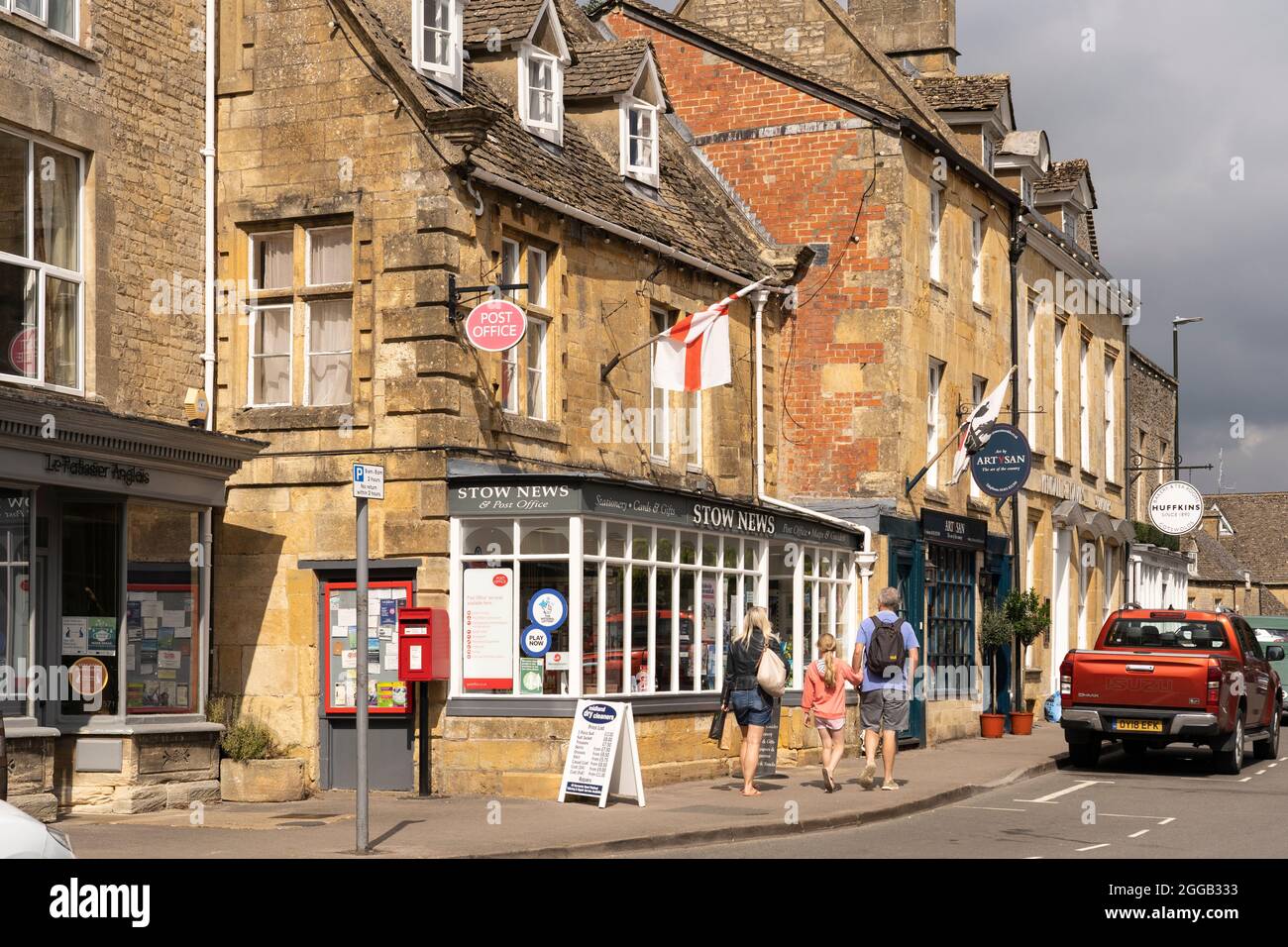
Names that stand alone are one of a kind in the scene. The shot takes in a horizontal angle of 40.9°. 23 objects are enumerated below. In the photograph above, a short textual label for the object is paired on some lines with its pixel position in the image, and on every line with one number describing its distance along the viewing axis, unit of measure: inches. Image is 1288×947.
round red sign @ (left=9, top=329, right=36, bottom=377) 605.0
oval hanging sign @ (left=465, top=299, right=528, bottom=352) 674.8
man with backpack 719.7
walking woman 679.1
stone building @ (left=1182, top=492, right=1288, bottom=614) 2476.6
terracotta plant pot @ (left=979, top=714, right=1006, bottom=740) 1089.4
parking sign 492.1
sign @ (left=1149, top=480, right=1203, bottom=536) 1489.9
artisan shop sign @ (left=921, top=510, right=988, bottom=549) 1028.5
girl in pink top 716.7
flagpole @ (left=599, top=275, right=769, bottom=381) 812.0
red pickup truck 794.2
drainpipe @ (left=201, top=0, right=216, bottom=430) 714.2
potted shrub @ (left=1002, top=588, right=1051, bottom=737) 1112.1
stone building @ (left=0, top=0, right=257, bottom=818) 586.2
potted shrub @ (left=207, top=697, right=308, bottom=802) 656.4
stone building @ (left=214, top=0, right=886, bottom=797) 683.4
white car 300.5
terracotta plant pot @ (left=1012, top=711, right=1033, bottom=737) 1107.9
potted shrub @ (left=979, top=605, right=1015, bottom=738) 1090.7
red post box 665.0
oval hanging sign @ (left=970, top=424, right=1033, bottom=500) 1056.8
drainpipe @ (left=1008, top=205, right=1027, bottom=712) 1205.7
